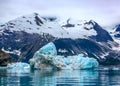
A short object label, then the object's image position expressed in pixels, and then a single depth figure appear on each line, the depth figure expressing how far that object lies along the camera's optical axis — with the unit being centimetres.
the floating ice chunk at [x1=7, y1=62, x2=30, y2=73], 14736
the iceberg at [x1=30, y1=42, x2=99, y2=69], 14200
